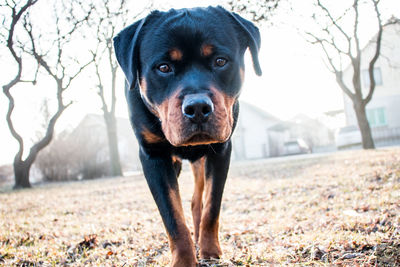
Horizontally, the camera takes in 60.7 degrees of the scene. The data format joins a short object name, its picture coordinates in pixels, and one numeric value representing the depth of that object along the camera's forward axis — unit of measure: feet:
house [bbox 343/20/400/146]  87.92
